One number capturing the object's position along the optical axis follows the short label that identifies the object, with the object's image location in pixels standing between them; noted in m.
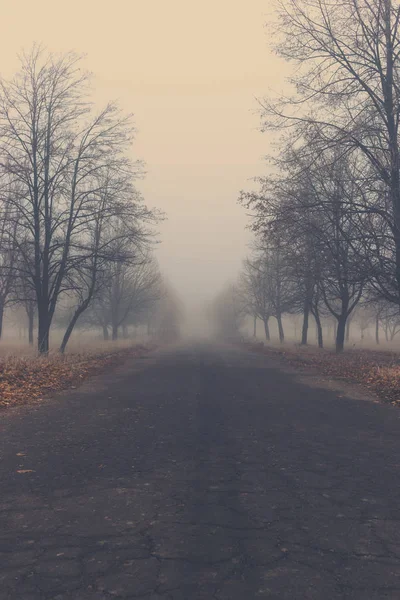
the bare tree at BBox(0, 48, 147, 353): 17.30
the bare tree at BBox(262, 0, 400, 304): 12.51
